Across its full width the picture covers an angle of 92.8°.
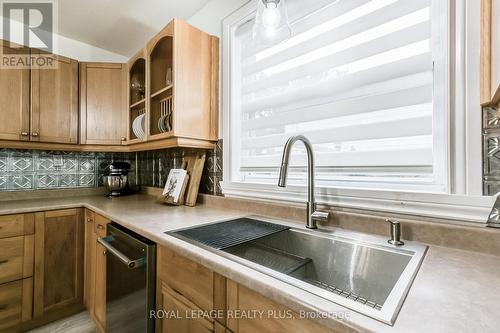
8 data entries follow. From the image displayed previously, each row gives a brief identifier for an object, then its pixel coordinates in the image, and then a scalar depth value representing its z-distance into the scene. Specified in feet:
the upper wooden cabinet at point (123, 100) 5.01
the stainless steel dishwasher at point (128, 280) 3.26
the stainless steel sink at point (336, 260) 2.25
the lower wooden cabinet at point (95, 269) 4.81
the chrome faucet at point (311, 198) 3.29
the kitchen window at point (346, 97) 2.99
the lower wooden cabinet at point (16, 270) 4.90
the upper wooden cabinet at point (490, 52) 1.94
